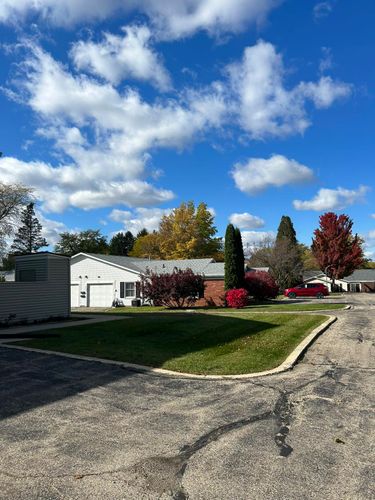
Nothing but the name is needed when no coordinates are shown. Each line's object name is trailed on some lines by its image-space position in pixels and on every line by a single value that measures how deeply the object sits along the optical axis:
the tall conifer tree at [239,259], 30.78
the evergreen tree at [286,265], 52.97
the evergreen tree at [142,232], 94.19
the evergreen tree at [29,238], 84.62
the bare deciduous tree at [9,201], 40.25
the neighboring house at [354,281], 69.70
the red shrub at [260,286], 32.53
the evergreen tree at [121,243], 90.80
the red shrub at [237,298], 26.95
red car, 43.31
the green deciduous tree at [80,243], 79.81
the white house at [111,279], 33.12
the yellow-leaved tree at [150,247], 63.73
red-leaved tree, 59.28
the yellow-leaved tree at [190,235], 58.03
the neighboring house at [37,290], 17.16
